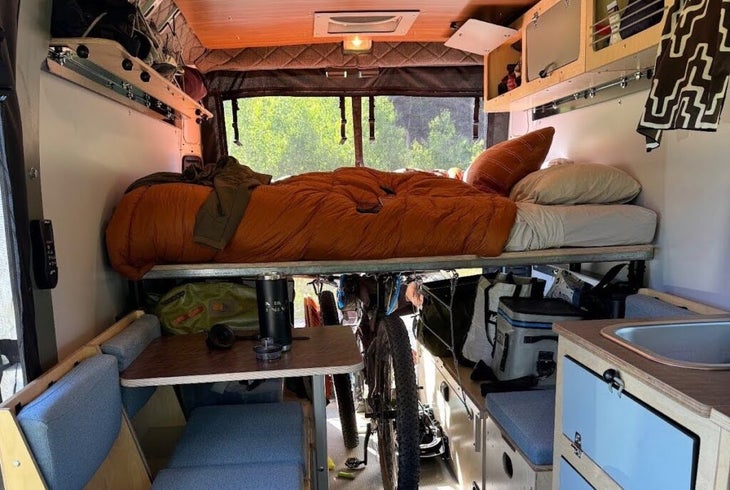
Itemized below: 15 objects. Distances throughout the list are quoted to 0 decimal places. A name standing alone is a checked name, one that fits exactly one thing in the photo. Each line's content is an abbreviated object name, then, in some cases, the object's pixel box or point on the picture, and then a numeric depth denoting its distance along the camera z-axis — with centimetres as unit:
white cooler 195
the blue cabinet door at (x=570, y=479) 118
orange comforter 180
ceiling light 302
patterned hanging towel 119
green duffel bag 204
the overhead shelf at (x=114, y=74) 144
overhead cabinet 166
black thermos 171
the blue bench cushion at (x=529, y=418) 150
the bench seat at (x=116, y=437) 106
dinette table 154
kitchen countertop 81
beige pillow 205
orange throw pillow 238
